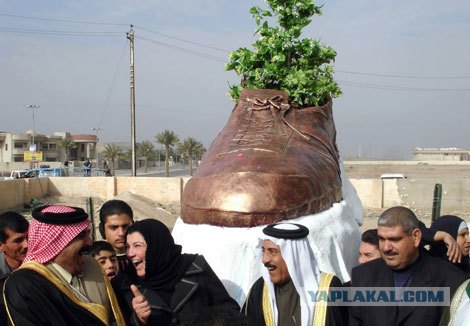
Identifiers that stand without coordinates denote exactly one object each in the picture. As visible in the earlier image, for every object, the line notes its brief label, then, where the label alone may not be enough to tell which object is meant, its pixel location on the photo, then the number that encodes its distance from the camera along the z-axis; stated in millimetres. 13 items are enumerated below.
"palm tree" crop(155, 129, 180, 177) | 49281
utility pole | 23234
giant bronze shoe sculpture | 3965
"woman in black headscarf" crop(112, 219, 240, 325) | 2756
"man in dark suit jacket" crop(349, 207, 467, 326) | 2775
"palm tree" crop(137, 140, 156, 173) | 60219
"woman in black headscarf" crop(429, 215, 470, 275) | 3447
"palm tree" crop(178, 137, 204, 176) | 51812
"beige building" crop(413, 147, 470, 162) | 90950
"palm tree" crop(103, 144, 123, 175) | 51625
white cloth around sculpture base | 3807
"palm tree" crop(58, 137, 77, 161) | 59594
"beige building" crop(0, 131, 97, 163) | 61688
